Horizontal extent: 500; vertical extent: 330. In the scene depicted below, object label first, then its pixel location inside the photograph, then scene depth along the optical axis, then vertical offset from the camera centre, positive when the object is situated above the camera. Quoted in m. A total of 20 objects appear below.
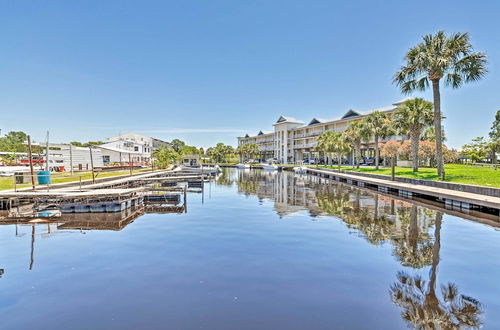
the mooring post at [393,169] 31.12 -2.07
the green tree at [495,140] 50.09 +1.62
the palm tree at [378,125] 45.34 +4.01
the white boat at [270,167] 70.56 -3.78
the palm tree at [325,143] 58.80 +1.81
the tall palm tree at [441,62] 25.20 +7.85
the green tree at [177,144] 147.07 +5.03
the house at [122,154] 55.16 +0.16
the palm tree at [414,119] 33.97 +3.74
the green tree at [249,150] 103.80 +0.78
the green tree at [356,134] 48.87 +3.03
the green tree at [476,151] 55.16 -0.40
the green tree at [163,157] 59.16 -0.79
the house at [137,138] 99.25 +5.59
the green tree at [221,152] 112.50 +0.18
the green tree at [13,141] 89.66 +5.74
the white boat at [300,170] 59.98 -3.93
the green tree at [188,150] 127.70 +1.41
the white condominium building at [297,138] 74.25 +4.93
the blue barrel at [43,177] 24.86 -1.95
